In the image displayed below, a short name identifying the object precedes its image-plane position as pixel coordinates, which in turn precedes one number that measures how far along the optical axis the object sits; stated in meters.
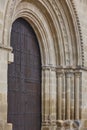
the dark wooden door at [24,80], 12.20
